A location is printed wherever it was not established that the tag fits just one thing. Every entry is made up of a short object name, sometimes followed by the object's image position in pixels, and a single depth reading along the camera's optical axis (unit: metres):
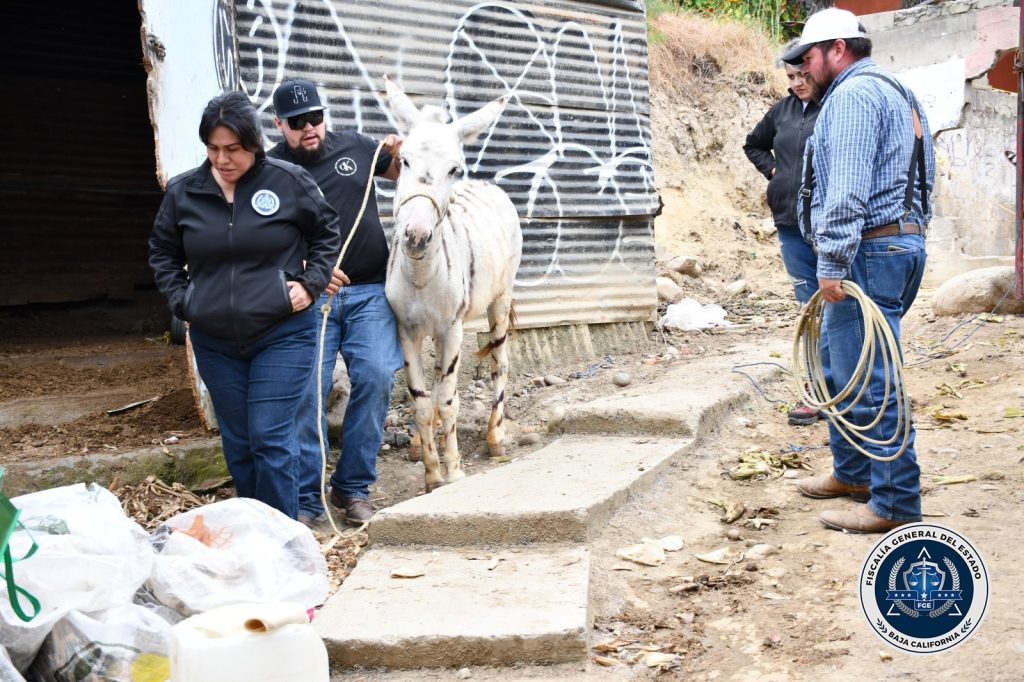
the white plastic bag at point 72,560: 2.96
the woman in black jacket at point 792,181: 5.40
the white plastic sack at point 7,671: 2.78
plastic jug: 2.67
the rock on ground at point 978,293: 7.68
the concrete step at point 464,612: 3.26
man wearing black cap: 4.84
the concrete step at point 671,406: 5.46
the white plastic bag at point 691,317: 8.64
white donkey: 4.77
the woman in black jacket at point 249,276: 3.97
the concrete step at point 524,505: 4.04
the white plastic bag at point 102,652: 2.99
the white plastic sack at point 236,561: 3.30
